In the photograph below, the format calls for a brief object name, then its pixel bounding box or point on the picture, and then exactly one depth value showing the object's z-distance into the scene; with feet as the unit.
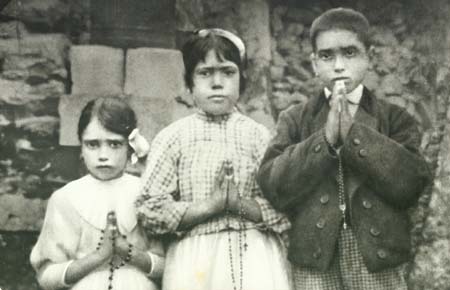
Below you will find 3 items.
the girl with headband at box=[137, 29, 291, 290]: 8.11
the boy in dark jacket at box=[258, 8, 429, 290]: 7.93
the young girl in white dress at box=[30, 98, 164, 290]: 8.23
